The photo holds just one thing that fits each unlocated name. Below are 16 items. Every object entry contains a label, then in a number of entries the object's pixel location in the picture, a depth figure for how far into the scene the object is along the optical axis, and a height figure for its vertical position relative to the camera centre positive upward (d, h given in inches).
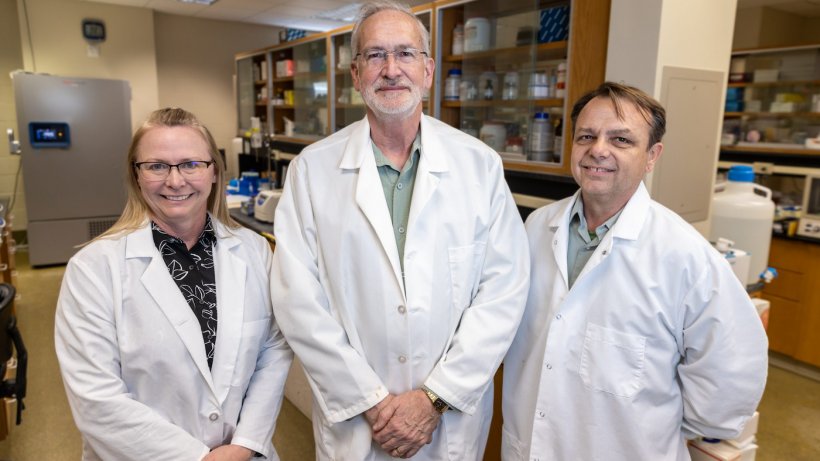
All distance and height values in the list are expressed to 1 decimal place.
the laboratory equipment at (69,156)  183.6 -11.2
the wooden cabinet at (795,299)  121.3 -37.1
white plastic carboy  82.9 -12.6
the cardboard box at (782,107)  167.2 +10.2
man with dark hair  42.9 -15.8
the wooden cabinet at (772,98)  166.2 +13.5
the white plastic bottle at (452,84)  114.0 +10.3
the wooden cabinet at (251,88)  207.6 +16.4
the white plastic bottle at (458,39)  111.9 +19.6
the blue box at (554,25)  93.8 +19.6
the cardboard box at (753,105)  178.4 +11.2
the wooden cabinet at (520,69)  81.4 +12.1
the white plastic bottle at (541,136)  98.0 -0.3
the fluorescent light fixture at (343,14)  216.1 +49.4
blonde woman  42.3 -16.4
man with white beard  48.3 -13.3
